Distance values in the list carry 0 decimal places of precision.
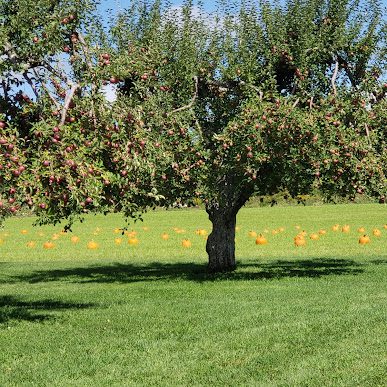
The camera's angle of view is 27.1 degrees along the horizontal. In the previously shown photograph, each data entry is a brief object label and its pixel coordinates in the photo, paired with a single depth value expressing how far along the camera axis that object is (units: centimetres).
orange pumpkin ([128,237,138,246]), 4216
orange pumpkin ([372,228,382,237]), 4438
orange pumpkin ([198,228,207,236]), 4794
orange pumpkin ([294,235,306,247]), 4016
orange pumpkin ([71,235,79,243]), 4468
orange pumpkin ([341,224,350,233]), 4731
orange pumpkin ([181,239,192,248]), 4069
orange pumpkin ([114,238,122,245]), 4323
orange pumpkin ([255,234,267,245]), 4150
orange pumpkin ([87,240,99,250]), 4108
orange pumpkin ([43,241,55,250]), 4170
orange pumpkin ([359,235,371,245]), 4005
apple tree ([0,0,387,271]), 1505
